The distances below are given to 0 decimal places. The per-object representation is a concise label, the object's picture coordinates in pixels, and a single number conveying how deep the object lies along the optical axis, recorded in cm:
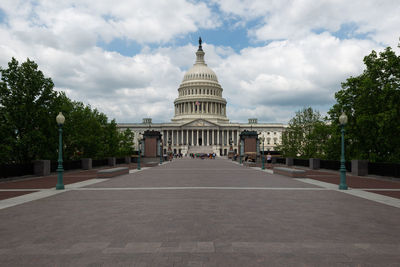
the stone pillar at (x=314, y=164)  3697
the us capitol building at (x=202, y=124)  16375
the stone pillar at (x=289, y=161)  4449
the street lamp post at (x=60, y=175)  1803
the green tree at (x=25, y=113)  2700
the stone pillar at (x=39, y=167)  2641
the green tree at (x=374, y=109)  2975
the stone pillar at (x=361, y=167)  2705
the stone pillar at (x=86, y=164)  3700
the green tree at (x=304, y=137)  4603
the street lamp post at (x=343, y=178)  1811
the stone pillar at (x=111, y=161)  4616
